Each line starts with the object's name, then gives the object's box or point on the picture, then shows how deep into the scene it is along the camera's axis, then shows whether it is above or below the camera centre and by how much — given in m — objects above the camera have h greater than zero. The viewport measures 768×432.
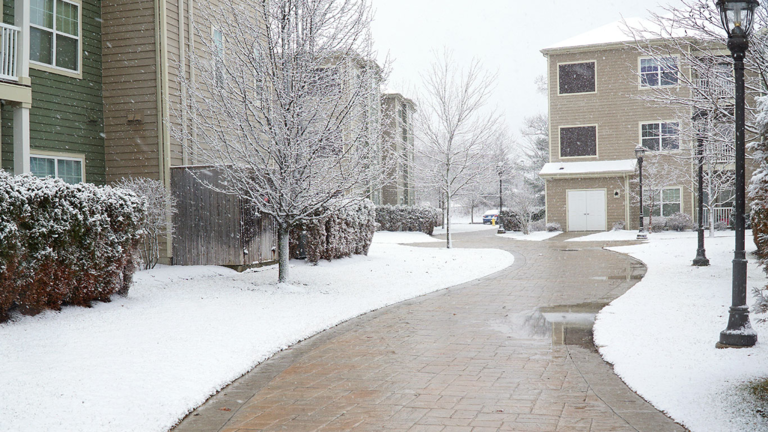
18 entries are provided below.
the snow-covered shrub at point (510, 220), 33.34 -0.45
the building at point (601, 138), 29.27 +3.71
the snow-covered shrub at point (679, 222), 27.08 -0.51
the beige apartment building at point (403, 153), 21.22 +2.13
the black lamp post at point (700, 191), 12.11 +0.41
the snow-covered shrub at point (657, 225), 27.28 -0.64
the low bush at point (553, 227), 30.62 -0.78
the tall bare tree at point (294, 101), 9.71 +1.84
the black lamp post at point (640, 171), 23.11 +1.59
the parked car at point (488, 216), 52.55 -0.35
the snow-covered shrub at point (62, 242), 6.64 -0.33
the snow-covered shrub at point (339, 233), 13.21 -0.48
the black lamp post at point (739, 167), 5.83 +0.42
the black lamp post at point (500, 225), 31.83 -0.71
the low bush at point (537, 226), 32.53 -0.78
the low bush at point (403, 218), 29.66 -0.26
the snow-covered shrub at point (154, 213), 11.40 +0.03
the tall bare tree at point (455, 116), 20.89 +3.40
